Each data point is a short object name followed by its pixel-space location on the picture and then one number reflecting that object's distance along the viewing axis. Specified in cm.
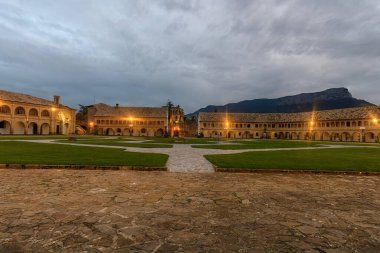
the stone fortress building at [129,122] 8369
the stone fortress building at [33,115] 5446
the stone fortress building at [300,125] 6203
